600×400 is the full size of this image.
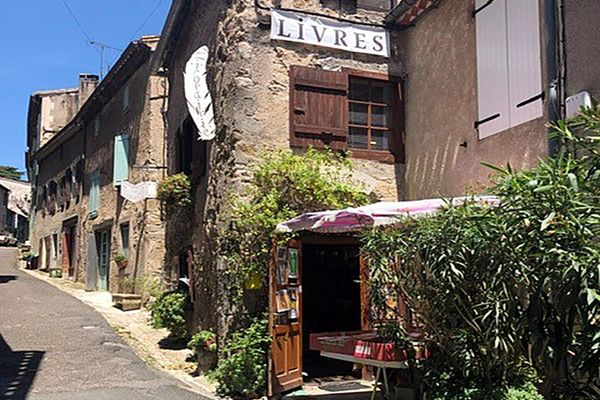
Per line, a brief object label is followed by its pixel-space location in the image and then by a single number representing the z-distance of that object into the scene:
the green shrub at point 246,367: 8.40
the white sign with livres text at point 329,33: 9.89
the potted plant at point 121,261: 16.20
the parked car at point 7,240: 39.76
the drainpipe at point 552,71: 7.20
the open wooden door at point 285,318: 8.35
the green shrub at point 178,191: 11.98
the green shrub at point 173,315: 11.38
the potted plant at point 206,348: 9.53
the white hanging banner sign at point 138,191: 14.51
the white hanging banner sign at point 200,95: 10.22
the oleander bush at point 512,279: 3.66
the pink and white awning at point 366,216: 6.11
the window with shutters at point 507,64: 7.69
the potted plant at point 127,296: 14.91
